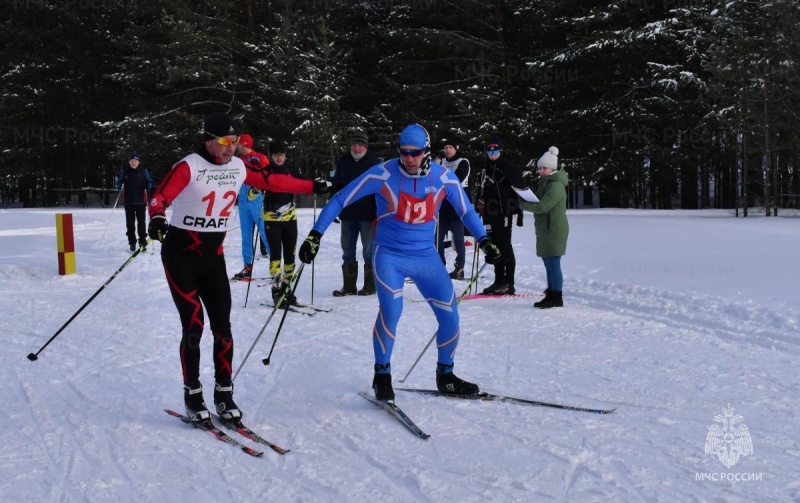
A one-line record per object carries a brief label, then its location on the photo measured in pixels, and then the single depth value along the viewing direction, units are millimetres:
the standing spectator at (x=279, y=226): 8703
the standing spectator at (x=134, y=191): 13828
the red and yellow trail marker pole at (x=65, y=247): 11523
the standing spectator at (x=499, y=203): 8938
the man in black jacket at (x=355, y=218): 8617
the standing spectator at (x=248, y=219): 9766
